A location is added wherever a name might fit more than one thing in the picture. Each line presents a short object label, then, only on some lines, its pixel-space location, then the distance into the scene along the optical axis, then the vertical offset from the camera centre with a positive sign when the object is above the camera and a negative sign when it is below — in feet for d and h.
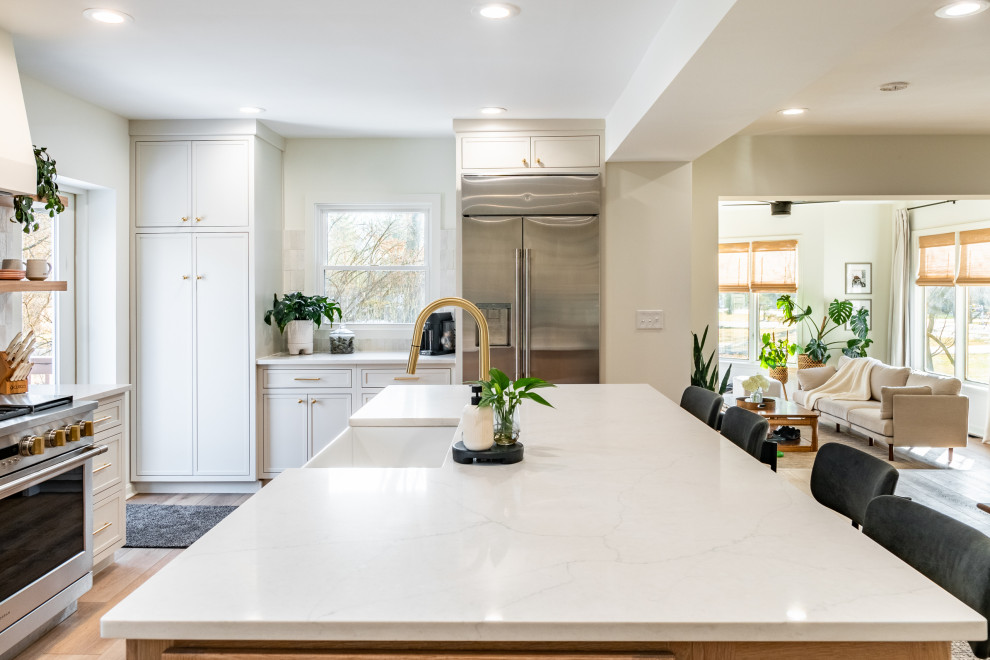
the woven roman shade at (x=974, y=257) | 22.71 +1.88
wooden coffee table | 19.42 -2.64
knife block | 9.98 -0.76
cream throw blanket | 22.98 -2.16
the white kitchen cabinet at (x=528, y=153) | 15.60 +3.52
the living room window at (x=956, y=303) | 23.12 +0.48
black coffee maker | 16.65 -0.38
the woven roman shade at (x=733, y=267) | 30.81 +2.12
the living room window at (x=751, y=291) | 29.89 +1.13
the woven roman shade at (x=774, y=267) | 29.76 +2.07
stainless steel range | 8.27 -2.32
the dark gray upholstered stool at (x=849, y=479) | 5.73 -1.32
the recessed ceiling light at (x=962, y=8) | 9.00 +3.83
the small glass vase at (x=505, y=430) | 6.12 -0.92
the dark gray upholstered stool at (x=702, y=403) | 9.61 -1.16
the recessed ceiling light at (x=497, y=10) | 9.22 +3.89
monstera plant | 27.48 -0.54
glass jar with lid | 17.28 -0.51
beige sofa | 19.21 -2.57
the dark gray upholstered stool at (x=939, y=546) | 3.98 -1.34
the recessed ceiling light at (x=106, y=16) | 9.39 +3.92
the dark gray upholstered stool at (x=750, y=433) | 7.81 -1.28
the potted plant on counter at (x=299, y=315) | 16.51 +0.10
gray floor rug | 12.80 -3.77
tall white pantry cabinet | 15.49 +0.58
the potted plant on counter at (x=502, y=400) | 5.97 -0.66
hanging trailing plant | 10.71 +1.81
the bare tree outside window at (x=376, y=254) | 17.92 +1.58
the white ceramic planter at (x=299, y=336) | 16.80 -0.38
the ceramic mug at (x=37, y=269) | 10.44 +0.73
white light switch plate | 15.75 +0.01
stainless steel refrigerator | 15.40 +1.20
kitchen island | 3.16 -1.26
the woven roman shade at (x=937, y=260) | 24.44 +1.96
